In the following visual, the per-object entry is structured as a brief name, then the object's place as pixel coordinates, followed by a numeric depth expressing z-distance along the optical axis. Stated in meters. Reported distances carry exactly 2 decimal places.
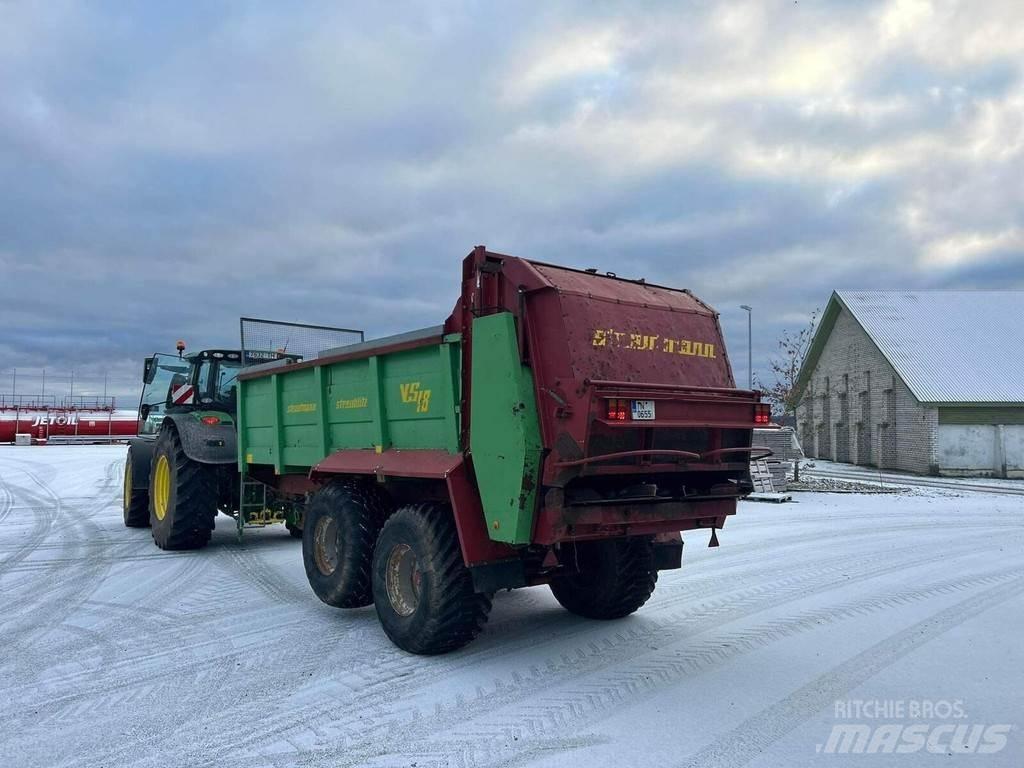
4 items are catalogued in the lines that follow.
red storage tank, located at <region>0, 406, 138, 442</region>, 42.09
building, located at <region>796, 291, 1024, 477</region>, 24.75
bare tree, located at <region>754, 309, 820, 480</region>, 25.38
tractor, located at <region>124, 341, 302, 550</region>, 9.17
